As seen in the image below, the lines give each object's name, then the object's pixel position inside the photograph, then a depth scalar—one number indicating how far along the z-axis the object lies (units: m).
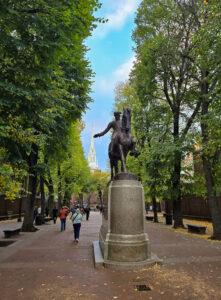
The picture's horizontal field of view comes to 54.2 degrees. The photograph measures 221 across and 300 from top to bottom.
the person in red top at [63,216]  13.81
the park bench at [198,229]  12.76
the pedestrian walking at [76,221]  10.45
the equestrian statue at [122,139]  7.69
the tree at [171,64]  14.11
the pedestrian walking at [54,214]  20.93
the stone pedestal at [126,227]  6.51
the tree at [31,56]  6.41
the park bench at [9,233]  11.97
